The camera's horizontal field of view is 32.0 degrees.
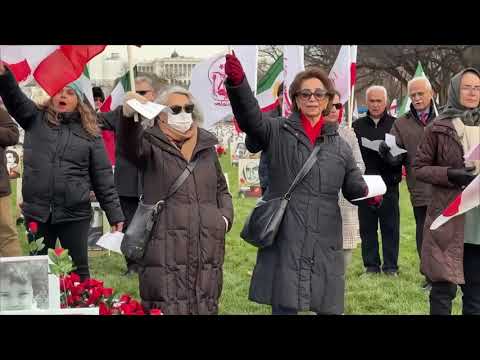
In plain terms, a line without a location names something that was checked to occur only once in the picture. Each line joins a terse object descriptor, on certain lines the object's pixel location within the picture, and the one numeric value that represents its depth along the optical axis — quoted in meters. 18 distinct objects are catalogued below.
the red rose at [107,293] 4.33
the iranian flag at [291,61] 7.57
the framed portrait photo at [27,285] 3.83
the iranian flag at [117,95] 7.98
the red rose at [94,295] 4.28
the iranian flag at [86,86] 5.78
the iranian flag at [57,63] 5.09
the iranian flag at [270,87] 9.56
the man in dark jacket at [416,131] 6.86
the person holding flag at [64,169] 5.53
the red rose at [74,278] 4.40
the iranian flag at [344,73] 7.34
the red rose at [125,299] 4.16
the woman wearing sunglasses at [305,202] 4.59
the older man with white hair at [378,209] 7.47
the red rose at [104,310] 4.05
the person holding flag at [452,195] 5.02
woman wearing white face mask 4.52
